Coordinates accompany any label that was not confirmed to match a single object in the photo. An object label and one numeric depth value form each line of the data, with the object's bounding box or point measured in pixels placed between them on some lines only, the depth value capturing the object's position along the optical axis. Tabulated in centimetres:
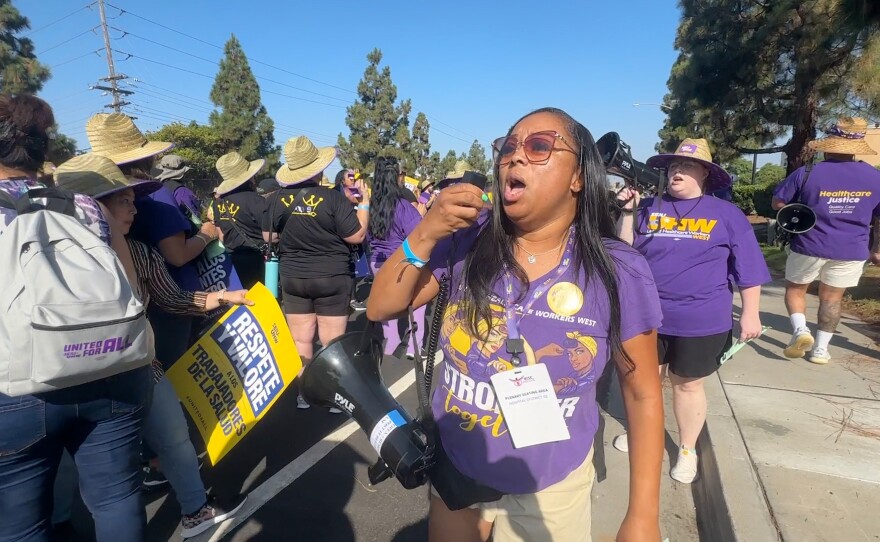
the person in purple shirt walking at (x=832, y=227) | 425
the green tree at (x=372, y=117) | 4000
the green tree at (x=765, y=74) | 943
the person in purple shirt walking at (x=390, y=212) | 487
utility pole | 3800
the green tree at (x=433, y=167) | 4152
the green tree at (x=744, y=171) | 3861
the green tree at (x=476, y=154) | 5407
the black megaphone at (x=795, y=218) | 439
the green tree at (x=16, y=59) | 2009
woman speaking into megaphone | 137
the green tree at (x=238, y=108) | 3484
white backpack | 145
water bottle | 444
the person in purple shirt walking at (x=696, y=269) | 282
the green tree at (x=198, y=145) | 3063
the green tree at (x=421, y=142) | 4247
